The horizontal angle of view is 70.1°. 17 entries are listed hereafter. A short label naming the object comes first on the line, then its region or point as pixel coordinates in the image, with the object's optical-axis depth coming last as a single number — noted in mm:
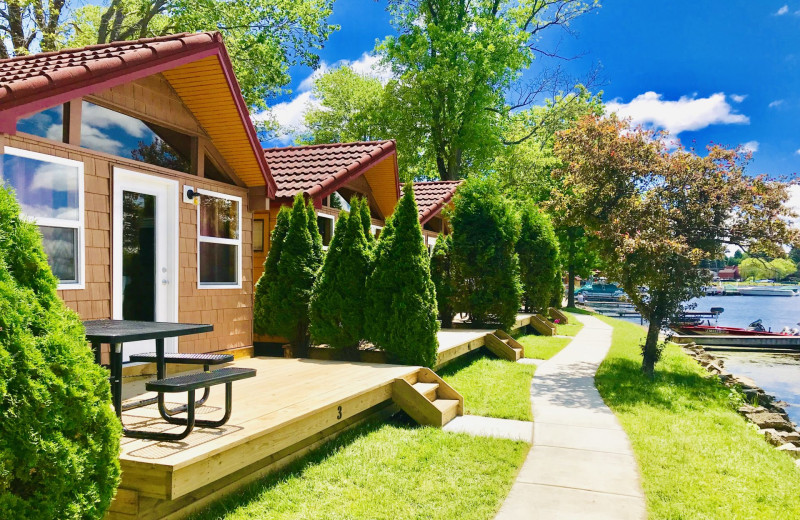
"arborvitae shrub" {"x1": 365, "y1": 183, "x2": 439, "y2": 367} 7535
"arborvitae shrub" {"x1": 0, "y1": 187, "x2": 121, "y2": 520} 2256
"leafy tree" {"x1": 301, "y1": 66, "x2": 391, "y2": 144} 36156
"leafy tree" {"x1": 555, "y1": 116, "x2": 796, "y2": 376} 9492
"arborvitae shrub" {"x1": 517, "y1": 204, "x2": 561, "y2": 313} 16609
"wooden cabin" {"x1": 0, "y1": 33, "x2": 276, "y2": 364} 5215
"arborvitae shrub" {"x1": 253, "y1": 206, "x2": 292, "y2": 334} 8375
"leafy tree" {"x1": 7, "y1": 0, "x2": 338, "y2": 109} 18703
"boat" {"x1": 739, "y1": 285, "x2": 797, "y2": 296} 95688
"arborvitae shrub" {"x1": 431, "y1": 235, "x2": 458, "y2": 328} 12594
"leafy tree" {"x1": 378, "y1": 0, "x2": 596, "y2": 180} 25750
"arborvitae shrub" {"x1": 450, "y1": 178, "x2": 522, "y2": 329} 12133
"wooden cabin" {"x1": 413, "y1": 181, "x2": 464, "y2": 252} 16500
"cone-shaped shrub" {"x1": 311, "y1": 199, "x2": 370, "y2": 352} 7871
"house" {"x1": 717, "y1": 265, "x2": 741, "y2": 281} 127288
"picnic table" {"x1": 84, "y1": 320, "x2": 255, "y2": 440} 3535
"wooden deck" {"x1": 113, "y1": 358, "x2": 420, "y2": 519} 3250
